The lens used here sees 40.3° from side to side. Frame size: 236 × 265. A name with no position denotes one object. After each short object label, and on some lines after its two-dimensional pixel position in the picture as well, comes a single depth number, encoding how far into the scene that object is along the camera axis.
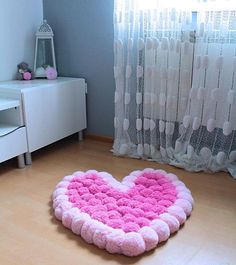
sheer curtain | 1.96
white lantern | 2.64
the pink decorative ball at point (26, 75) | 2.58
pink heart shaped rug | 1.40
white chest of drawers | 2.16
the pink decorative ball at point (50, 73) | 2.61
